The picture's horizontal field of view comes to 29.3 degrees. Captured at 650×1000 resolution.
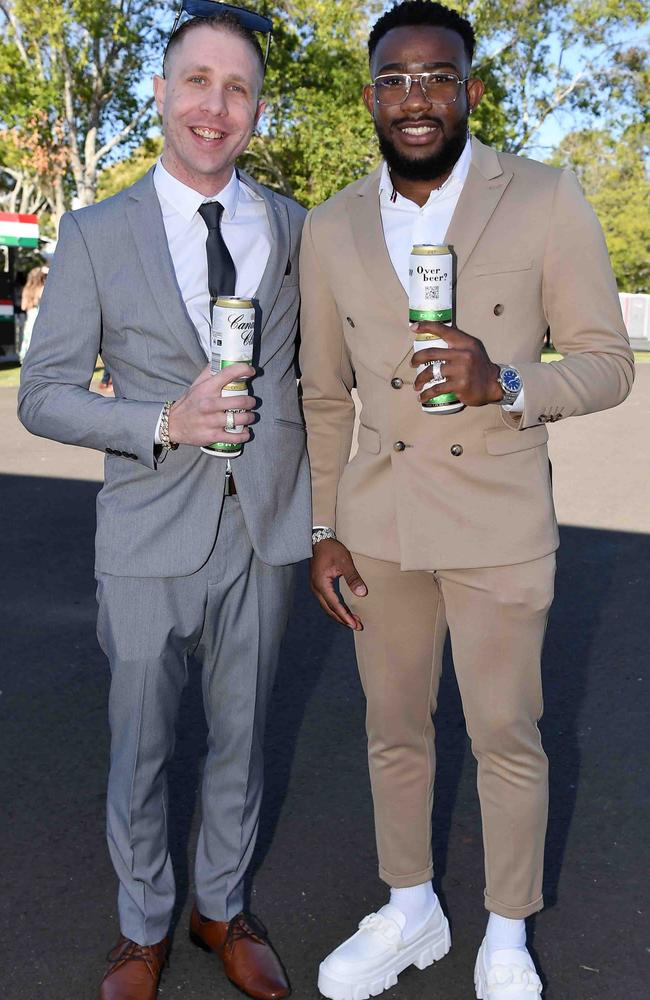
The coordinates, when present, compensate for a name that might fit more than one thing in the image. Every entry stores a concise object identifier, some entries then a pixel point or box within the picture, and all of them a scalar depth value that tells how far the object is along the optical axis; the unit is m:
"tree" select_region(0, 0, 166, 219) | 27.53
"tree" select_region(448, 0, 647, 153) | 32.59
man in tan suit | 2.89
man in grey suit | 2.96
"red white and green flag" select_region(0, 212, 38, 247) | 24.25
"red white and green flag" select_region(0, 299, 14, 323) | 22.05
